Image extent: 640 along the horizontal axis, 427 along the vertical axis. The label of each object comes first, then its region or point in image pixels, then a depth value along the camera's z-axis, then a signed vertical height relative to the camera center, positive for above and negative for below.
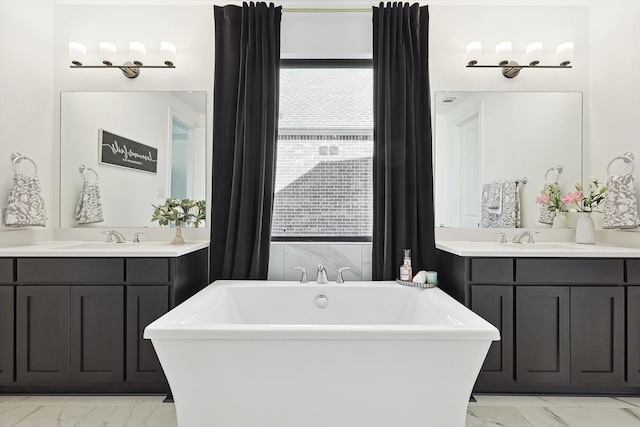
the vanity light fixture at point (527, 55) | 2.67 +1.13
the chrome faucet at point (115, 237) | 2.59 -0.18
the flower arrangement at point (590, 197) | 2.53 +0.12
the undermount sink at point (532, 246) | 2.36 -0.21
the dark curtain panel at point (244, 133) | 2.61 +0.55
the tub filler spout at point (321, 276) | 2.53 -0.43
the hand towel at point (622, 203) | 2.36 +0.08
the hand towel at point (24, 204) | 2.33 +0.04
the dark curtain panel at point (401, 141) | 2.61 +0.50
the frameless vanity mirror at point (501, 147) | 2.78 +0.49
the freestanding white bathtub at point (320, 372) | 1.57 -0.67
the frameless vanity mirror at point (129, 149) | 2.78 +0.45
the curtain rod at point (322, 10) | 2.71 +1.45
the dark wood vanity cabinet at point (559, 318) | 2.16 -0.59
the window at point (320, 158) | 2.87 +0.42
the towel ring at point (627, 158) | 2.46 +0.37
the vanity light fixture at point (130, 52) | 2.68 +1.10
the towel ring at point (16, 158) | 2.43 +0.33
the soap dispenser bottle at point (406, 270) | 2.49 -0.38
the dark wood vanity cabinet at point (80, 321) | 2.14 -0.62
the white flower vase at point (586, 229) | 2.58 -0.10
